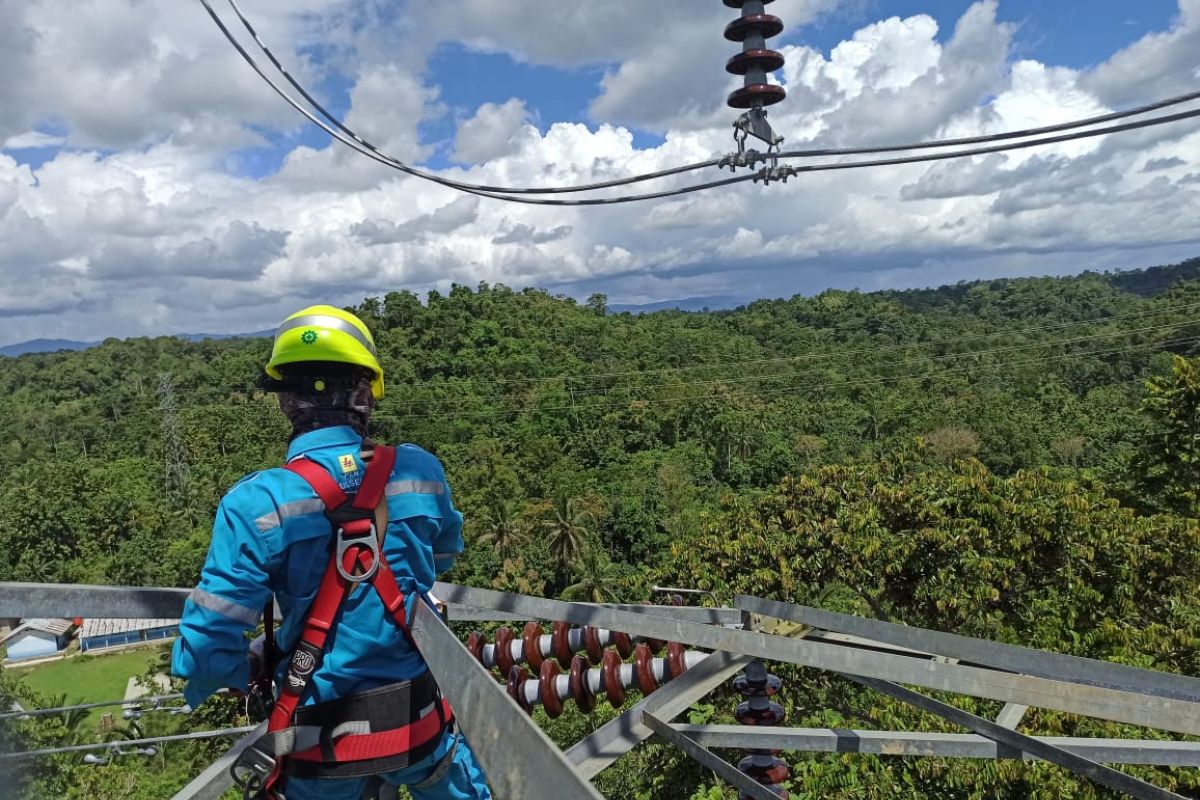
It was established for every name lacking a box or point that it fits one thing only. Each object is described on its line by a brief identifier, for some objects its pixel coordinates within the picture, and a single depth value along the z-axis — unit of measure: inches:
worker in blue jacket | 77.0
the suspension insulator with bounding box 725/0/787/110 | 123.6
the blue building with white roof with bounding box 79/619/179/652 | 1558.8
